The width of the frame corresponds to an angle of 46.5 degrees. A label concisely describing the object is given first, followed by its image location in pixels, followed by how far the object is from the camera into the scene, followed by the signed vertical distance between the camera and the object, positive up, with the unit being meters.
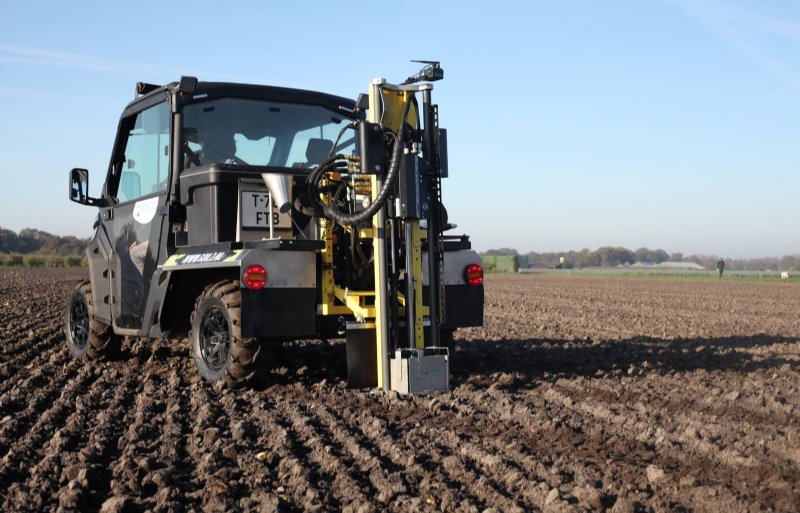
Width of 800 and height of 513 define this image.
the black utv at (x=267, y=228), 6.89 +0.40
